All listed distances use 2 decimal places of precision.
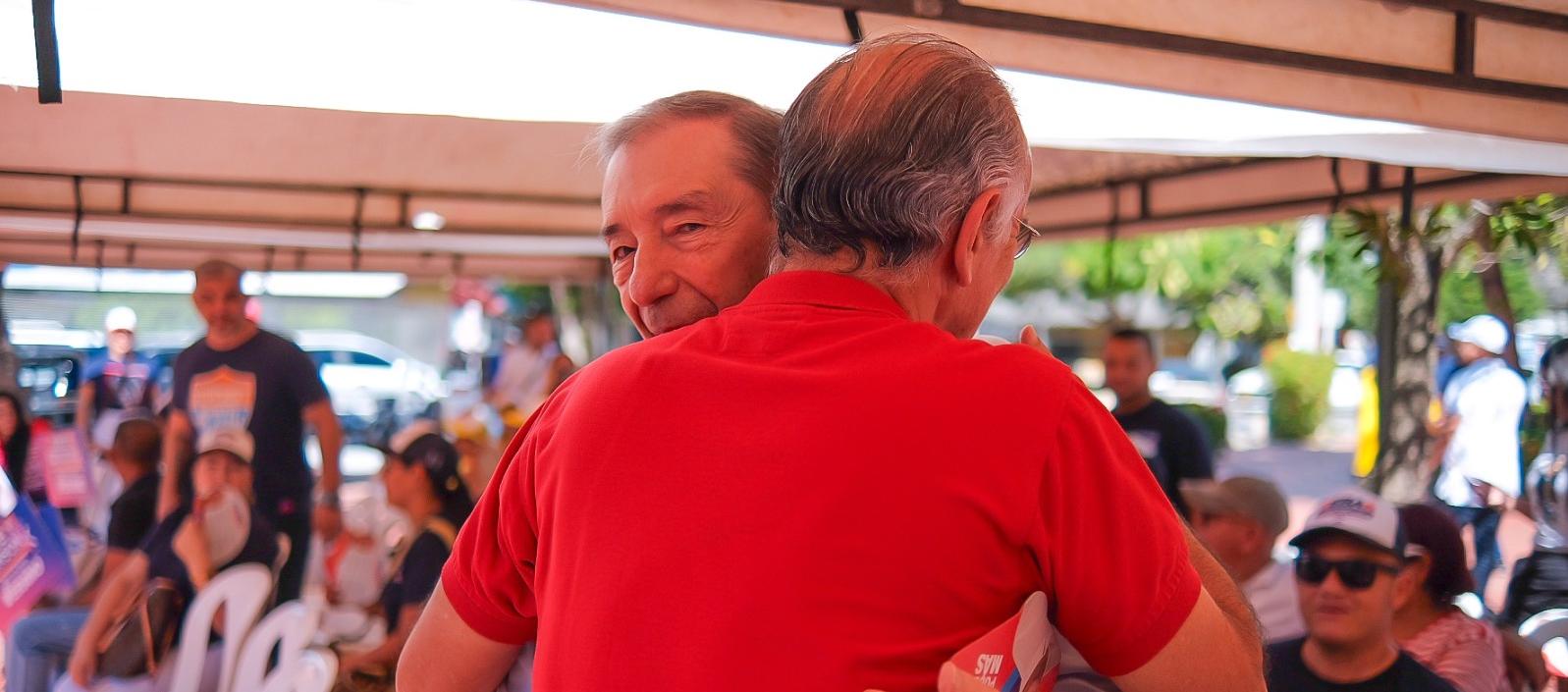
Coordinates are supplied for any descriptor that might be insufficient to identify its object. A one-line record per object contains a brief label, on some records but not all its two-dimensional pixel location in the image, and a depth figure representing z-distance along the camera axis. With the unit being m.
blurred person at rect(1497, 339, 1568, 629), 4.33
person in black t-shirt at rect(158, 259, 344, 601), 4.87
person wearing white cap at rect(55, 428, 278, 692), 3.92
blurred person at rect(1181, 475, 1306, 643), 3.74
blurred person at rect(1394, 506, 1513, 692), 2.97
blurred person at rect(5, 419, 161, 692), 4.16
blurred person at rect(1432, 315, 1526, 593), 7.30
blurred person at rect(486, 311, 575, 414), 9.48
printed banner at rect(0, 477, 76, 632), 4.04
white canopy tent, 2.27
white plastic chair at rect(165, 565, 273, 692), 3.92
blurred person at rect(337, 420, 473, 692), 4.09
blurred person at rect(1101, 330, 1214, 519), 5.03
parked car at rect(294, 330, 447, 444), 17.08
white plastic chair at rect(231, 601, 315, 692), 4.04
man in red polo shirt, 0.86
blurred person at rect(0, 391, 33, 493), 5.38
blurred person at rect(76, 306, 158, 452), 8.00
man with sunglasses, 2.77
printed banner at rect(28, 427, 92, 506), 5.47
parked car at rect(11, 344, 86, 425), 6.17
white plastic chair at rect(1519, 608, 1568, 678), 3.57
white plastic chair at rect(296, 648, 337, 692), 4.05
